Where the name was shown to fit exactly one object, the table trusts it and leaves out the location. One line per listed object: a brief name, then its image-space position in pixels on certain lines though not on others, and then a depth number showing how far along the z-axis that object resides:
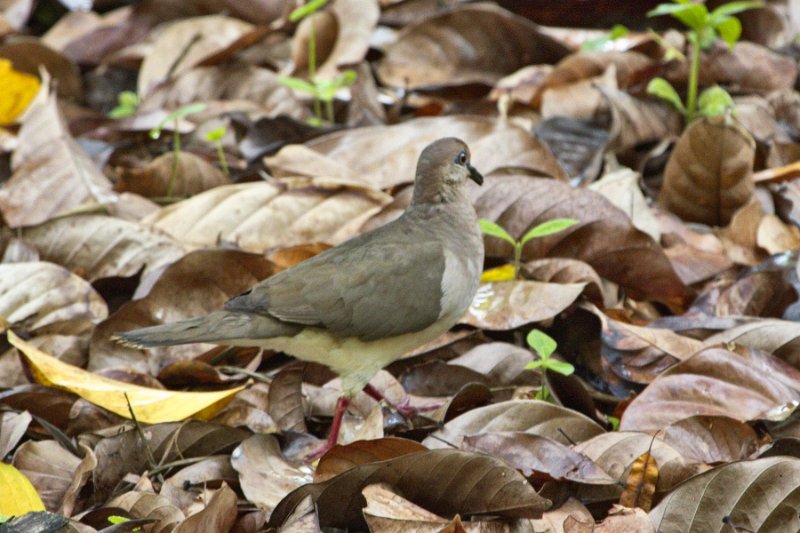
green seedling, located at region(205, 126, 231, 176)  11.28
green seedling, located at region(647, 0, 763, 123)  11.45
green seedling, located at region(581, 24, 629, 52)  13.33
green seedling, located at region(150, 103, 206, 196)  11.08
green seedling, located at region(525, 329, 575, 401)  7.70
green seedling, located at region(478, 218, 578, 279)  8.77
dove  7.92
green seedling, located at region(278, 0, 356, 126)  12.18
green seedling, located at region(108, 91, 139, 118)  14.32
